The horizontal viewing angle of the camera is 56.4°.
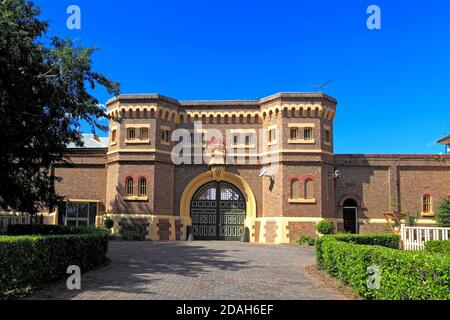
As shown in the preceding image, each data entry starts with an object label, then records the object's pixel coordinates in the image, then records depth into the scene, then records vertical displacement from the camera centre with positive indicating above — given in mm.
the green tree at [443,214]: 26602 -452
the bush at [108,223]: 26422 -1199
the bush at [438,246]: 14147 -1355
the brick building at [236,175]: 26750 +2009
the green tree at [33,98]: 12883 +3517
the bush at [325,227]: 25130 -1256
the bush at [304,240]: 24909 -2026
